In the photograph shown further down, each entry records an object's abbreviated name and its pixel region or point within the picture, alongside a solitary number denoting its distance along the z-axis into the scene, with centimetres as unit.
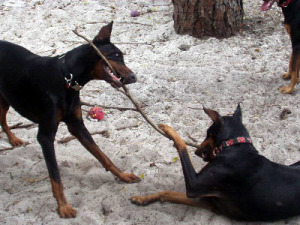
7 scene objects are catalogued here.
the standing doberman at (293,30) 539
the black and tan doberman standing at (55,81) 351
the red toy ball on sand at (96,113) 510
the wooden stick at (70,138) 471
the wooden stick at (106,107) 490
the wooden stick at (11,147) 455
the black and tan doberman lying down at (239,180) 318
